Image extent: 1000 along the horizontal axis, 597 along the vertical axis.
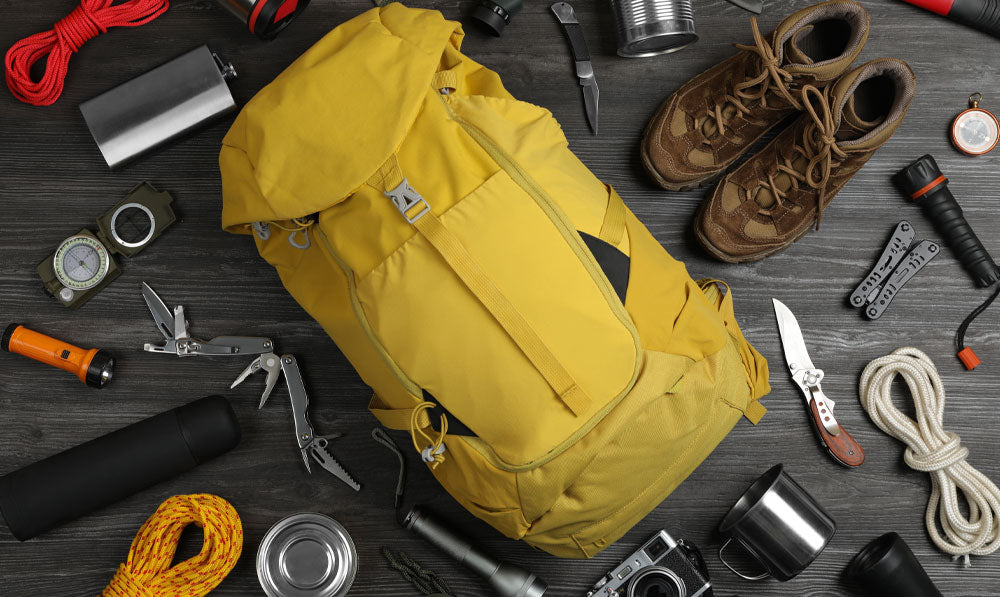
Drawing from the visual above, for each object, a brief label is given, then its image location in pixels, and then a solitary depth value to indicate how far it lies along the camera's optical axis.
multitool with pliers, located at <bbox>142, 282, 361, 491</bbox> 1.40
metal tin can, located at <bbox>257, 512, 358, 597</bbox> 1.32
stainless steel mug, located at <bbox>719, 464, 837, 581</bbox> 1.32
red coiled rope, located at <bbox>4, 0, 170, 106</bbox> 1.40
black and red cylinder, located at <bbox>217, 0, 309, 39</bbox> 1.35
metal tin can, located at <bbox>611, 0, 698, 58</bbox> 1.38
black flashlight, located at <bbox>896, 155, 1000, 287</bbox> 1.49
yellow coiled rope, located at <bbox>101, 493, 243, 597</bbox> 1.27
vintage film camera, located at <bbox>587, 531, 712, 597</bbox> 1.33
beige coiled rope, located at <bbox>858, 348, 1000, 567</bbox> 1.41
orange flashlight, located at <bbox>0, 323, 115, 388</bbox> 1.37
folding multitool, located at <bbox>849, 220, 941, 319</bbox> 1.50
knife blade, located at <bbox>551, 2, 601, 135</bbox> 1.48
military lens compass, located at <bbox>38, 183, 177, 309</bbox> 1.41
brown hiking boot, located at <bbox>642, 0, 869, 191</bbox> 1.39
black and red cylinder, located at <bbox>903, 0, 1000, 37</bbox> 1.50
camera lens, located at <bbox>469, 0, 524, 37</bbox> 1.43
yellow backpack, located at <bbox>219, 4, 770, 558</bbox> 1.08
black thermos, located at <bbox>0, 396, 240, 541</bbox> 1.28
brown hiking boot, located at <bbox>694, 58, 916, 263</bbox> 1.34
